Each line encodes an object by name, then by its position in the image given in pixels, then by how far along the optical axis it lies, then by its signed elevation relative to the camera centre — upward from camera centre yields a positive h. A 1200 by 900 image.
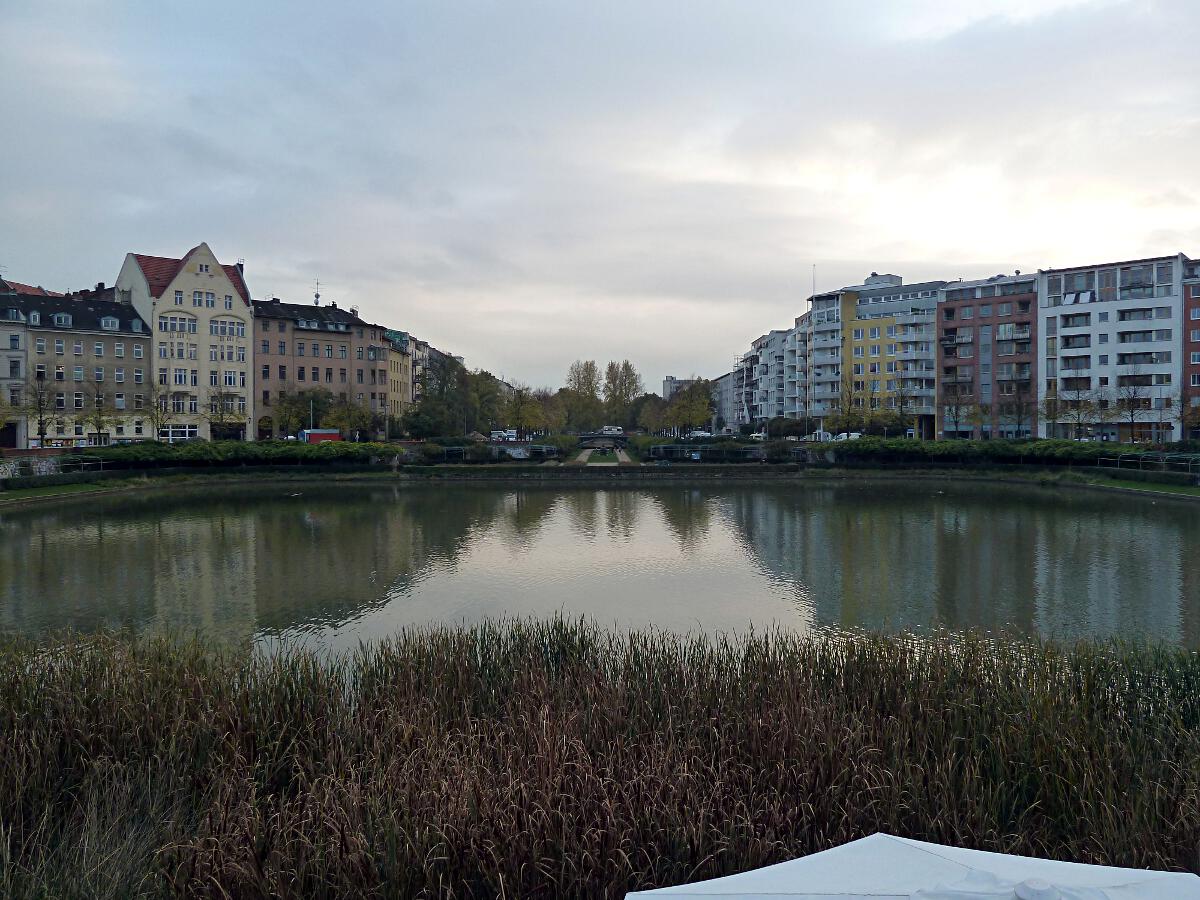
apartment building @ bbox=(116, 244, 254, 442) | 71.19 +8.58
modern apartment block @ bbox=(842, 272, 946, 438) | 94.00 +9.88
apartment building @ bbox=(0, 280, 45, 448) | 62.75 +5.63
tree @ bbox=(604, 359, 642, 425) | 126.25 +6.61
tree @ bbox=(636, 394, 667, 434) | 118.29 +1.77
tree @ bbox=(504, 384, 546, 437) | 90.75 +1.72
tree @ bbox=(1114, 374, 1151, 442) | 67.19 +2.67
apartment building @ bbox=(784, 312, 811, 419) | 110.44 +8.54
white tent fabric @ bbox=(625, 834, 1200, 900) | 3.99 -2.57
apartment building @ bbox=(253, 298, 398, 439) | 77.25 +7.60
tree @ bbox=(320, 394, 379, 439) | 72.12 +1.03
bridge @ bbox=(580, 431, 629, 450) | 100.50 -1.79
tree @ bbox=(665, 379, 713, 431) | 99.00 +2.37
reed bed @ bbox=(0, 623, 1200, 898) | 6.22 -3.32
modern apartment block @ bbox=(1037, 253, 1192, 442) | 72.50 +7.91
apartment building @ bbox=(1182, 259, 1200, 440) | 71.44 +9.06
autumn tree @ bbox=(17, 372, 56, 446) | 56.03 +1.86
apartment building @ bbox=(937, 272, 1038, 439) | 81.44 +8.13
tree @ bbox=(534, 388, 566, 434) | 113.93 +2.25
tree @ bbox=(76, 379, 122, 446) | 59.53 +1.13
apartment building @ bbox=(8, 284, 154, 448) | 63.66 +5.35
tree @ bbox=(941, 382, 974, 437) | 80.31 +2.51
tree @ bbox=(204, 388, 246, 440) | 70.75 +1.50
